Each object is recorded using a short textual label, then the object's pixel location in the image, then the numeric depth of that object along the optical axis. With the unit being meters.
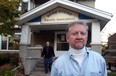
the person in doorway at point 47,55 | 5.08
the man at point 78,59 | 1.06
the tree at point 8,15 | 5.04
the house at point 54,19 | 5.51
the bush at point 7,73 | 4.23
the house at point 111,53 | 6.40
